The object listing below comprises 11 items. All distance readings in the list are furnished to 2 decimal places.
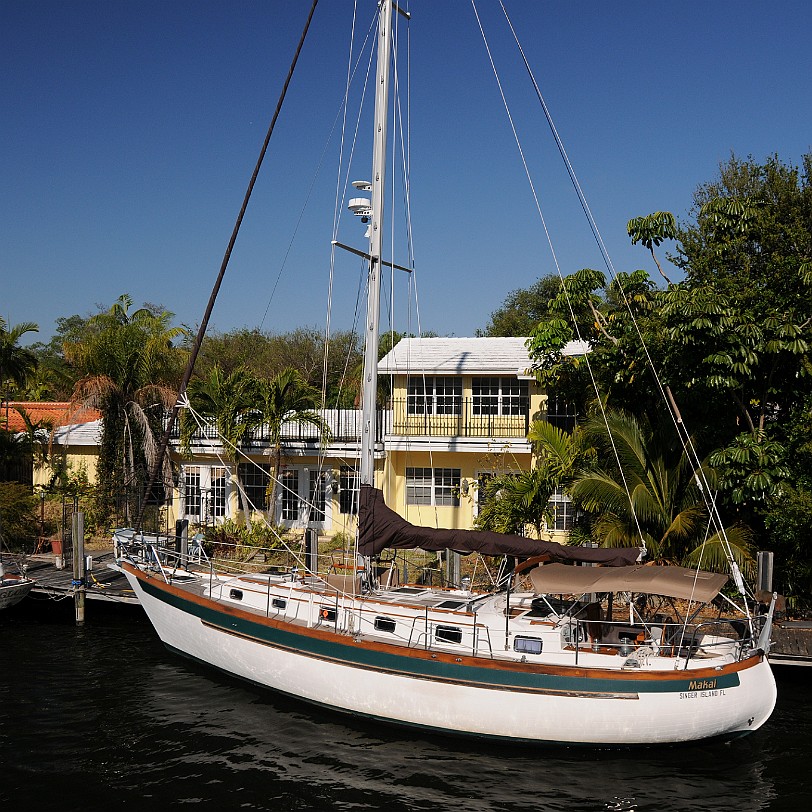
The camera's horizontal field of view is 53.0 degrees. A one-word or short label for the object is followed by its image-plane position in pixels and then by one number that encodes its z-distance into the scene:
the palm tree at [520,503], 23.89
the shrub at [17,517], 26.36
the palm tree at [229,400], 28.17
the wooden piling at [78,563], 22.44
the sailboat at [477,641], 14.20
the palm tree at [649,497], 20.30
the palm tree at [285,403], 28.00
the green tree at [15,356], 30.16
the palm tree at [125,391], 29.45
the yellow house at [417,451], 28.31
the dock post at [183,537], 22.23
